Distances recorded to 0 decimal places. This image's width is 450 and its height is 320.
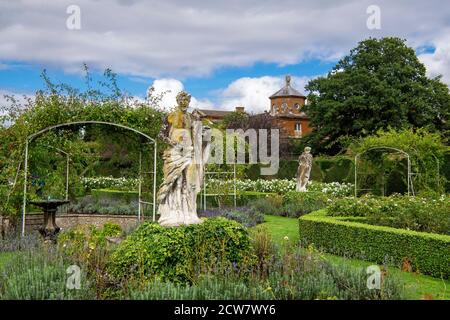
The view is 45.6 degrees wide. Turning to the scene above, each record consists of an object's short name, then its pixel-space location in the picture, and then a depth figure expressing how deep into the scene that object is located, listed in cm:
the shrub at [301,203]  1647
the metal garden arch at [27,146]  1121
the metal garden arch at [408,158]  1842
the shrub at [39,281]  543
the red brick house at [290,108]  6319
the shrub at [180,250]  657
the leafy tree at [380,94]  3153
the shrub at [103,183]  2588
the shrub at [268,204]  1698
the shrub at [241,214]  1376
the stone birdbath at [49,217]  1086
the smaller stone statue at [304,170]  1989
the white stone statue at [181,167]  807
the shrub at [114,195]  1994
